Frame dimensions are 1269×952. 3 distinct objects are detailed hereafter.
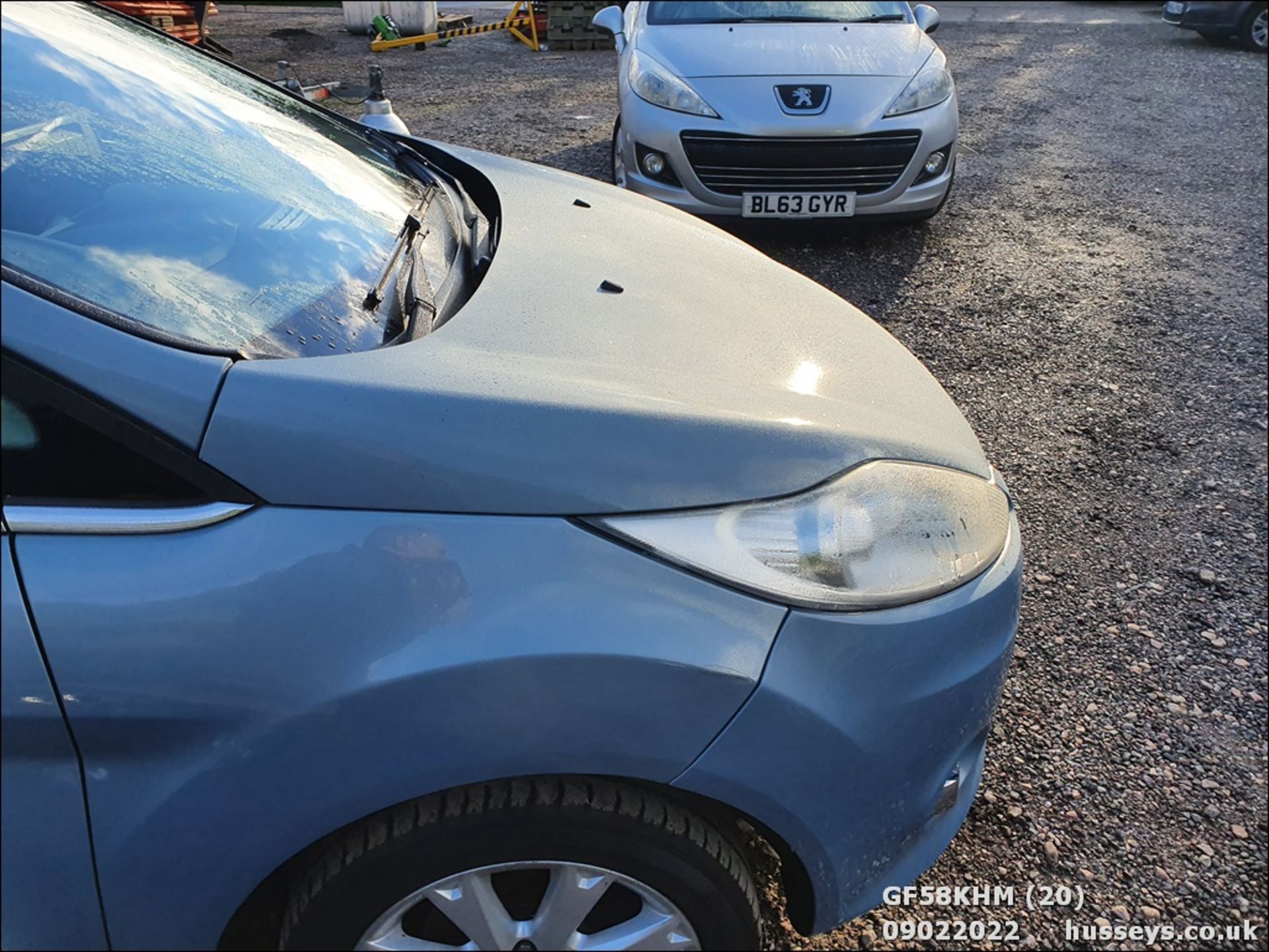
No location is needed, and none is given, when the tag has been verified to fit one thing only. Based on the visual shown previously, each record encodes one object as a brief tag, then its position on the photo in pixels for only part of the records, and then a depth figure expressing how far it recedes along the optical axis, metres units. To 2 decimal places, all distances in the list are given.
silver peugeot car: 4.92
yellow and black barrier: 11.31
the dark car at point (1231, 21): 11.35
